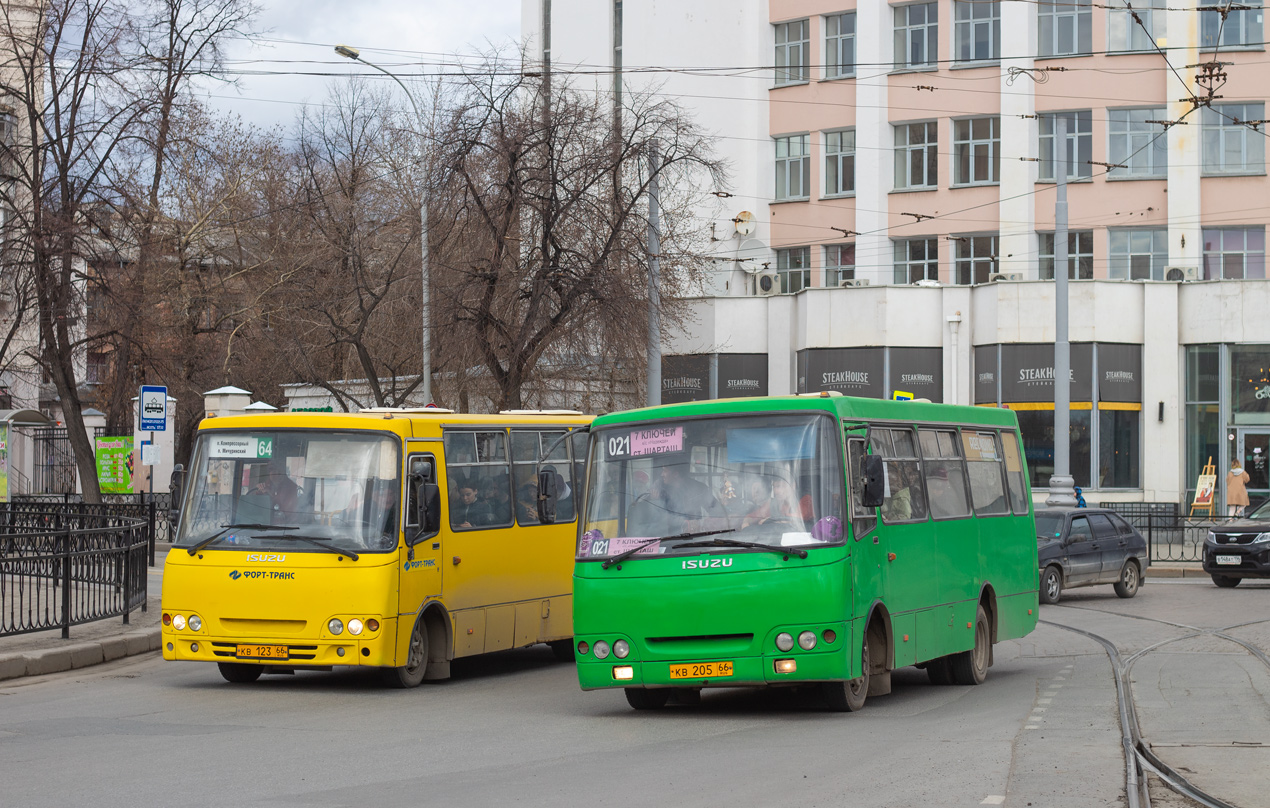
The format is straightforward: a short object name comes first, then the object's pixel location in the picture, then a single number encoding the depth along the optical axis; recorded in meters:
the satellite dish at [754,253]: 46.97
